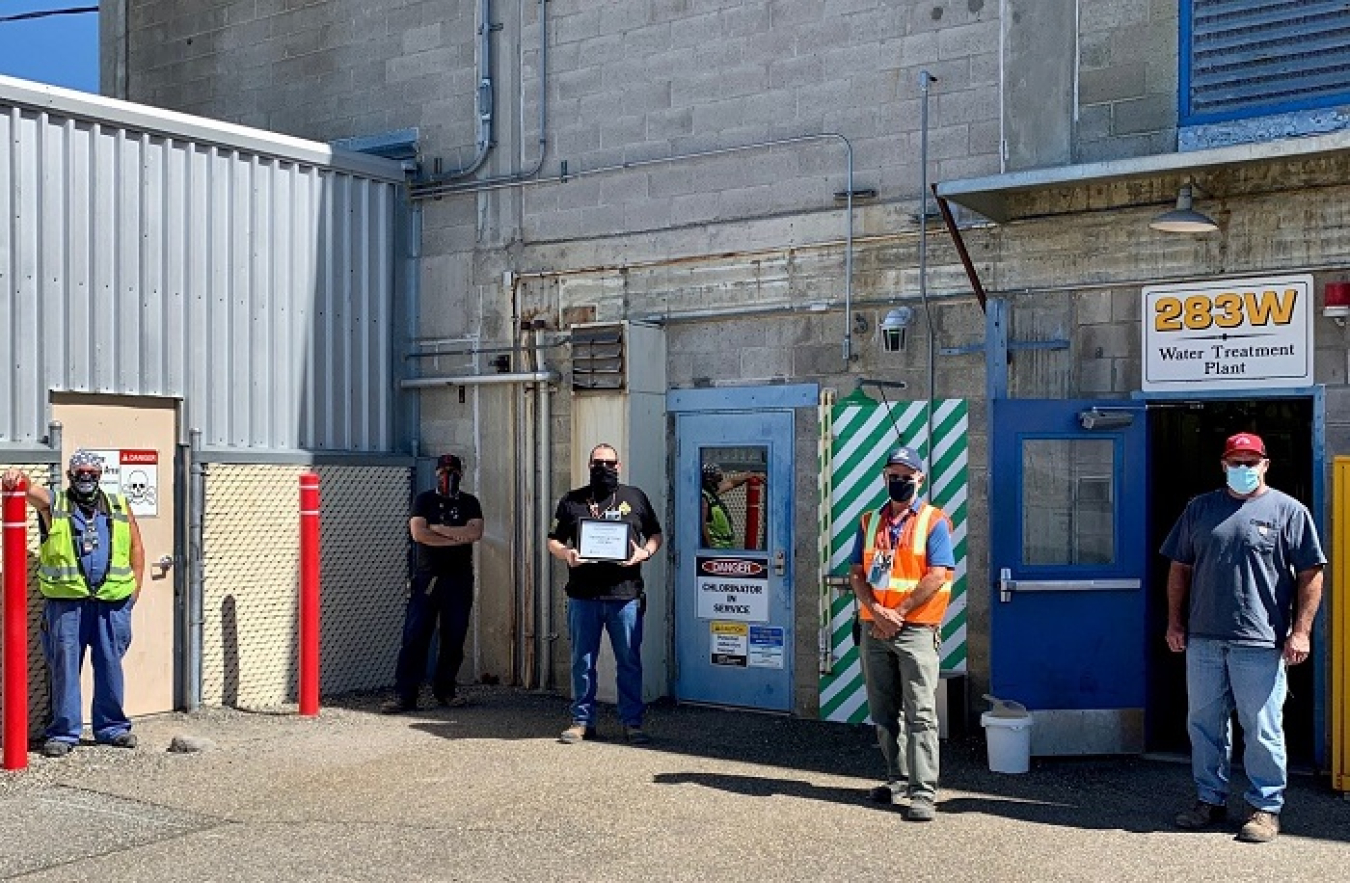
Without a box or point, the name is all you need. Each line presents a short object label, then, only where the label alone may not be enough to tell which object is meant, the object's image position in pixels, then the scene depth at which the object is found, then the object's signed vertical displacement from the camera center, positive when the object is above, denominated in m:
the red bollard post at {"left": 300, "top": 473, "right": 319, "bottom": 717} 11.10 -1.22
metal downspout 11.18 -1.06
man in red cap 7.71 -0.94
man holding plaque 10.16 -0.91
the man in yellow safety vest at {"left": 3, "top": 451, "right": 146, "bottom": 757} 9.72 -1.00
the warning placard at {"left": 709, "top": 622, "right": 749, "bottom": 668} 11.38 -1.53
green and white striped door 10.45 -0.30
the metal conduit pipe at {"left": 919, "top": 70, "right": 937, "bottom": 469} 10.51 +1.11
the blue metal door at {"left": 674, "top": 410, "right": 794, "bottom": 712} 11.20 -0.92
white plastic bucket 9.13 -1.80
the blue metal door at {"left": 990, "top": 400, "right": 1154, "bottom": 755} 9.53 -1.00
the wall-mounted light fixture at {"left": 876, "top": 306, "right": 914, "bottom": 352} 10.54 +0.71
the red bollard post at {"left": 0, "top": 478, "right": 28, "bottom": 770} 9.16 -1.17
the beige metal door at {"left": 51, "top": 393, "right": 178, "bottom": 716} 10.77 -0.42
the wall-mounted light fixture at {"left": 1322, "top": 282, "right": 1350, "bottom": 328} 8.97 +0.76
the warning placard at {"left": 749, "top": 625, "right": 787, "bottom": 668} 11.20 -1.53
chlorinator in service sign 11.29 -1.13
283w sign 9.20 +0.59
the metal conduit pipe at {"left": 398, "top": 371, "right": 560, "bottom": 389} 12.26 +0.42
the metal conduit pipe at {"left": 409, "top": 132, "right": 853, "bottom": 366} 10.84 +1.90
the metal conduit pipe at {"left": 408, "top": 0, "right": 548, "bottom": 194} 12.39 +2.53
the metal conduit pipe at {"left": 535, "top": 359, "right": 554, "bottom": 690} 12.24 -1.00
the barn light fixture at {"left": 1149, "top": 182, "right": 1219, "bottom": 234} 9.05 +1.23
